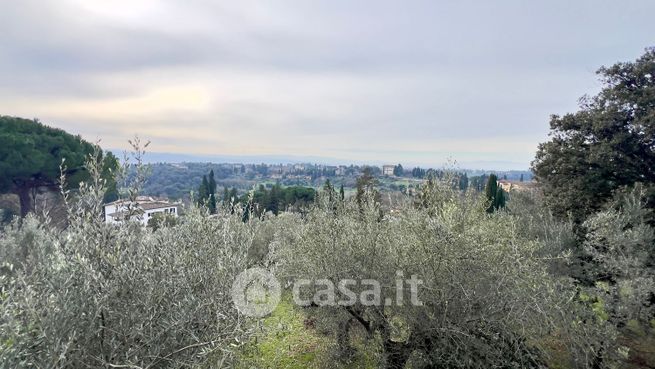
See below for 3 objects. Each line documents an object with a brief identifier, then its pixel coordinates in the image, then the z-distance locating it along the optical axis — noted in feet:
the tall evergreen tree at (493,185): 116.37
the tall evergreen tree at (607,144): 42.83
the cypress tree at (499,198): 123.13
